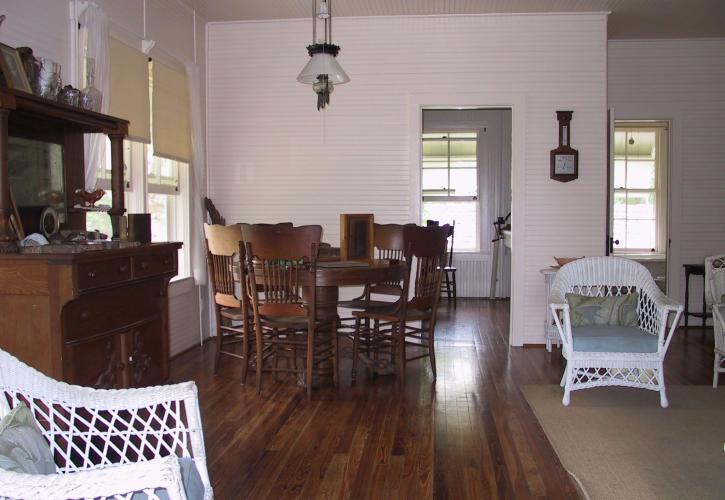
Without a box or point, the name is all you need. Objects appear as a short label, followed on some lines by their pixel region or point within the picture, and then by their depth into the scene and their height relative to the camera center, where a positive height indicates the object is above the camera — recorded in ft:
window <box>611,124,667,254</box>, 26.81 +0.99
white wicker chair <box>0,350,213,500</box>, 6.39 -1.75
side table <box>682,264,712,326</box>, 22.81 -2.41
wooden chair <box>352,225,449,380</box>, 15.12 -1.83
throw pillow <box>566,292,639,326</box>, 14.82 -2.05
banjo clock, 20.13 +1.80
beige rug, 9.89 -3.83
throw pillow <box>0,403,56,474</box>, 5.00 -1.75
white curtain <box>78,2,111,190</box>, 13.60 +3.29
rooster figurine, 12.09 +0.40
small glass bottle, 11.62 +2.04
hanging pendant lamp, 14.51 +3.13
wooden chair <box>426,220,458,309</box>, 28.55 -2.68
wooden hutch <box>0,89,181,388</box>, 9.06 -0.99
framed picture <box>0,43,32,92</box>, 9.75 +2.16
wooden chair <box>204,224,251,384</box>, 15.11 -1.43
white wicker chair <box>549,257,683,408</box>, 13.70 -2.23
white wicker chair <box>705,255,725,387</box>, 15.02 -1.89
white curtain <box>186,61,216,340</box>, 19.79 +1.13
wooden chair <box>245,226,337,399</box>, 13.97 -1.36
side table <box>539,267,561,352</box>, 19.69 -3.07
